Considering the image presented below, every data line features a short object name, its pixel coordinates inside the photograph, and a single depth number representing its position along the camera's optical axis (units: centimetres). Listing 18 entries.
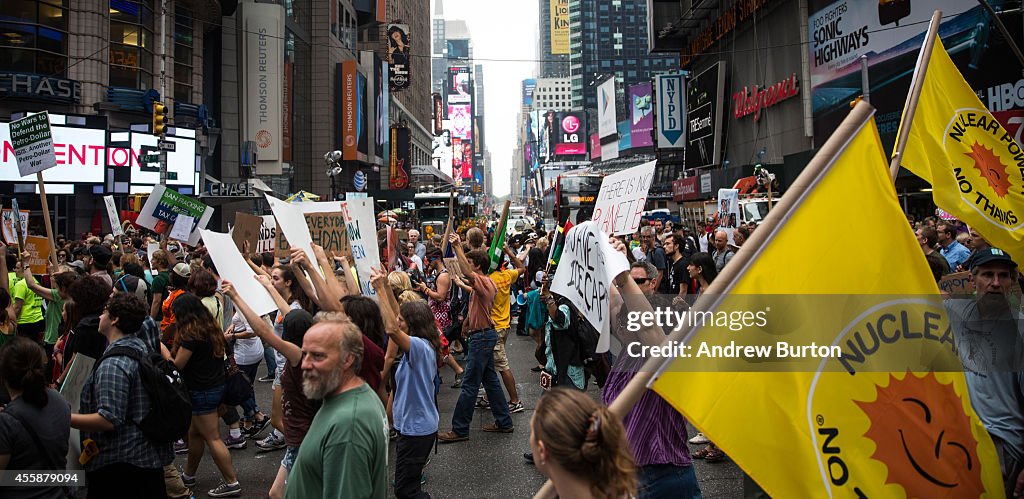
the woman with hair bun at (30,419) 352
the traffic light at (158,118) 1811
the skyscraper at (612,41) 17800
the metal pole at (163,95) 2047
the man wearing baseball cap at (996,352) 372
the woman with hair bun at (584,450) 207
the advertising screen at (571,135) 14762
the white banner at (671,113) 4641
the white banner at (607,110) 9631
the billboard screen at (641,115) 8600
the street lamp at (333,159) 2936
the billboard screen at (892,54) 1825
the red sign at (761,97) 3053
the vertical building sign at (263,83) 3722
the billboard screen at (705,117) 3891
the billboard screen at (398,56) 7469
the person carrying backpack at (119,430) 415
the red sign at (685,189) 3681
